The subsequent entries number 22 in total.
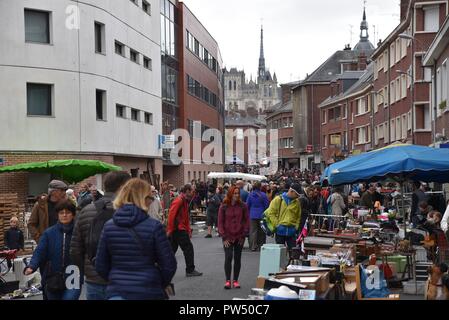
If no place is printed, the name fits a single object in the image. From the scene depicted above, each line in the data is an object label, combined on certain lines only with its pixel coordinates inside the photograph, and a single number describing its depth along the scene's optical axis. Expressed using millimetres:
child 15250
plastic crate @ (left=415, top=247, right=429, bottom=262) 12914
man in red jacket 13273
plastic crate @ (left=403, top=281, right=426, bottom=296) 11273
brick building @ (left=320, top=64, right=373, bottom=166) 62822
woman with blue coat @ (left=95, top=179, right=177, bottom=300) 5781
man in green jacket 14125
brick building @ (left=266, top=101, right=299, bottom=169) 102375
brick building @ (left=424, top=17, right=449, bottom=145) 27438
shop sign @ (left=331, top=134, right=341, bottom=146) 63481
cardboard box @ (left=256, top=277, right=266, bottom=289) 9039
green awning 20469
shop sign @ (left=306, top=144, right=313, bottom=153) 78688
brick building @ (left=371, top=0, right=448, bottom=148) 40188
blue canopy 11984
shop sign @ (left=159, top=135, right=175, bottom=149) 41031
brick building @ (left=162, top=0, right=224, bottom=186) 47750
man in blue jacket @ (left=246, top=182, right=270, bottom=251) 18578
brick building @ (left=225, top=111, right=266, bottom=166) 124281
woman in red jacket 11914
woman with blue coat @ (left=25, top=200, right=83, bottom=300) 7656
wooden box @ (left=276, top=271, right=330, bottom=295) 7949
